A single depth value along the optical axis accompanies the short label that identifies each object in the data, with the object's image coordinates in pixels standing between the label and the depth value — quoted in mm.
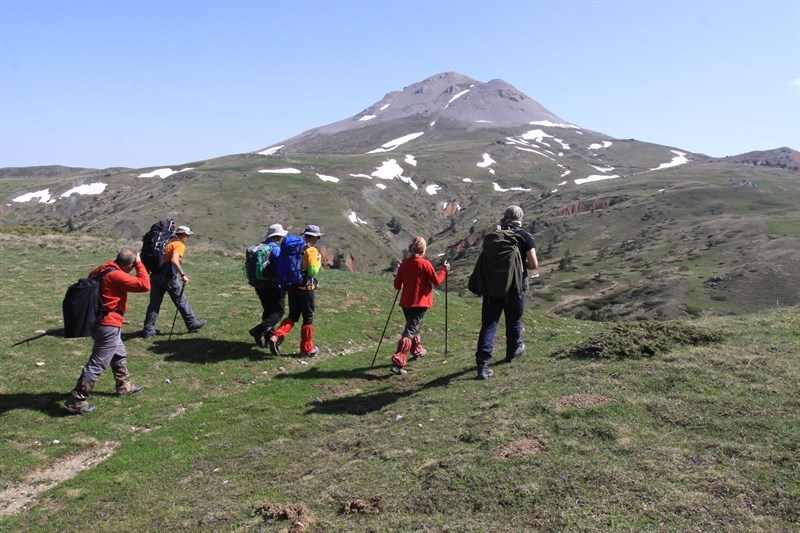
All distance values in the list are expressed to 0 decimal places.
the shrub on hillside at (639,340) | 11586
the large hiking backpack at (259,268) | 15250
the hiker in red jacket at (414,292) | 13852
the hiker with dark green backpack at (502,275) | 11758
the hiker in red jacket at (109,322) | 11438
